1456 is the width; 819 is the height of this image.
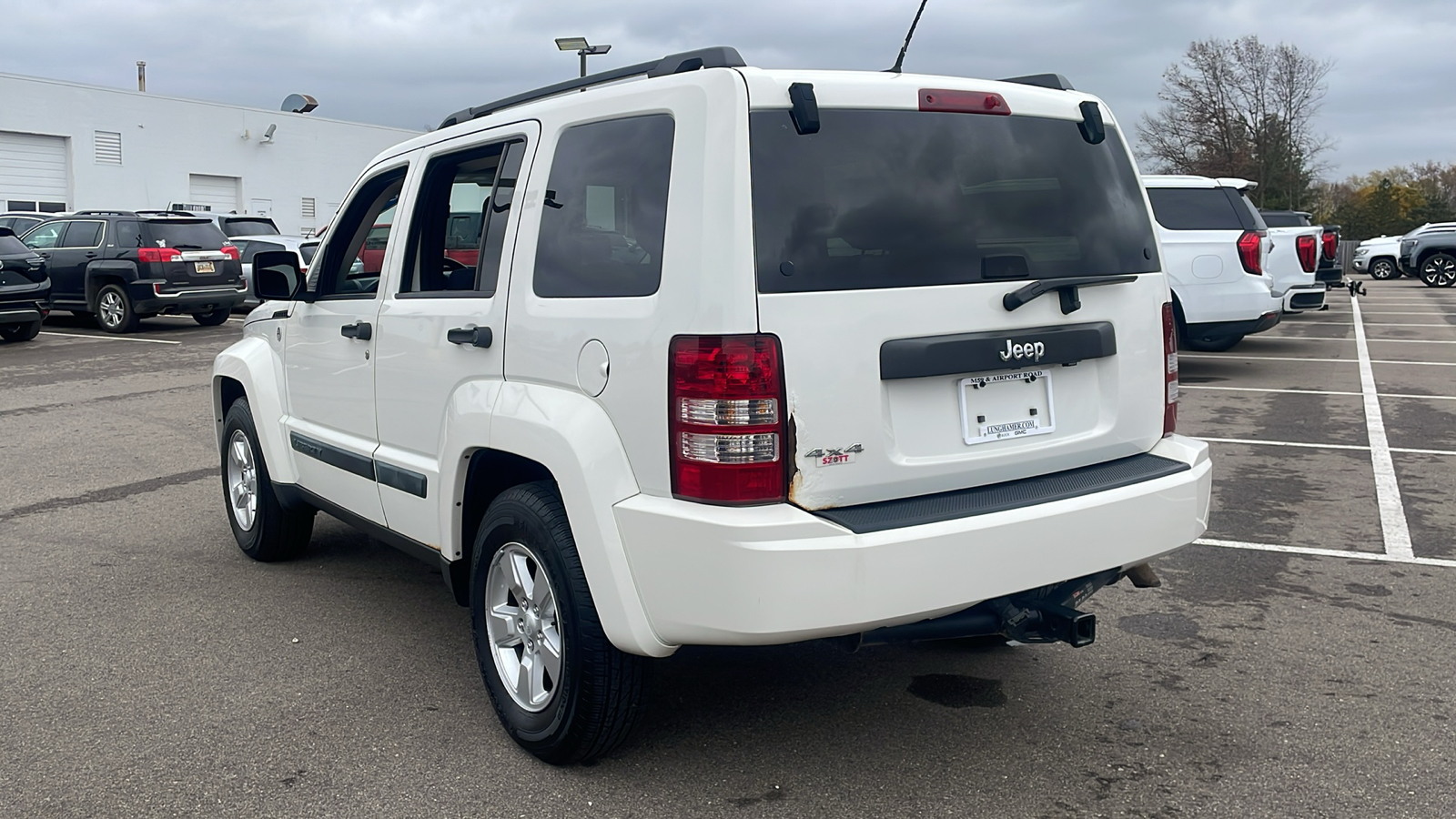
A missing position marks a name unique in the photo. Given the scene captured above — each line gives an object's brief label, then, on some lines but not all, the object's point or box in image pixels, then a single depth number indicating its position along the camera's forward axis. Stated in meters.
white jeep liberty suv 3.00
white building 34.31
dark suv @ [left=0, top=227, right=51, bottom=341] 16.84
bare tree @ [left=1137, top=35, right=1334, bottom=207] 53.56
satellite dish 42.56
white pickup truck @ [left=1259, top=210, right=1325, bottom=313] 14.60
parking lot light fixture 20.41
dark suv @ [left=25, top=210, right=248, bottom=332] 18.59
